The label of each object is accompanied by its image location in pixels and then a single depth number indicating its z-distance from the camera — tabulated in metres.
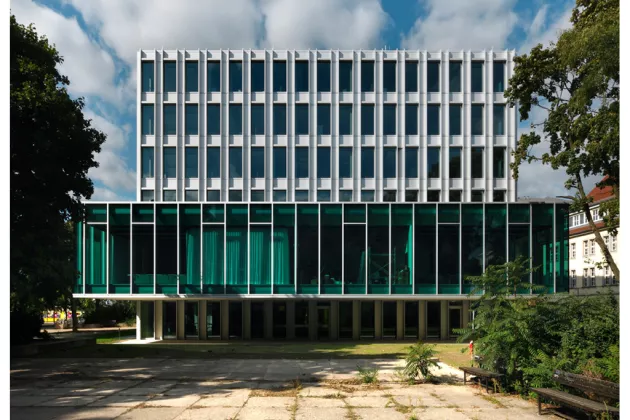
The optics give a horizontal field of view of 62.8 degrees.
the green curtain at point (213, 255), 32.59
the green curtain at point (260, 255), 32.53
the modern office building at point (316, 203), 32.41
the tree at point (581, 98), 13.55
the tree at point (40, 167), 17.69
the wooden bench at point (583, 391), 9.92
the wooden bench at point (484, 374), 14.00
